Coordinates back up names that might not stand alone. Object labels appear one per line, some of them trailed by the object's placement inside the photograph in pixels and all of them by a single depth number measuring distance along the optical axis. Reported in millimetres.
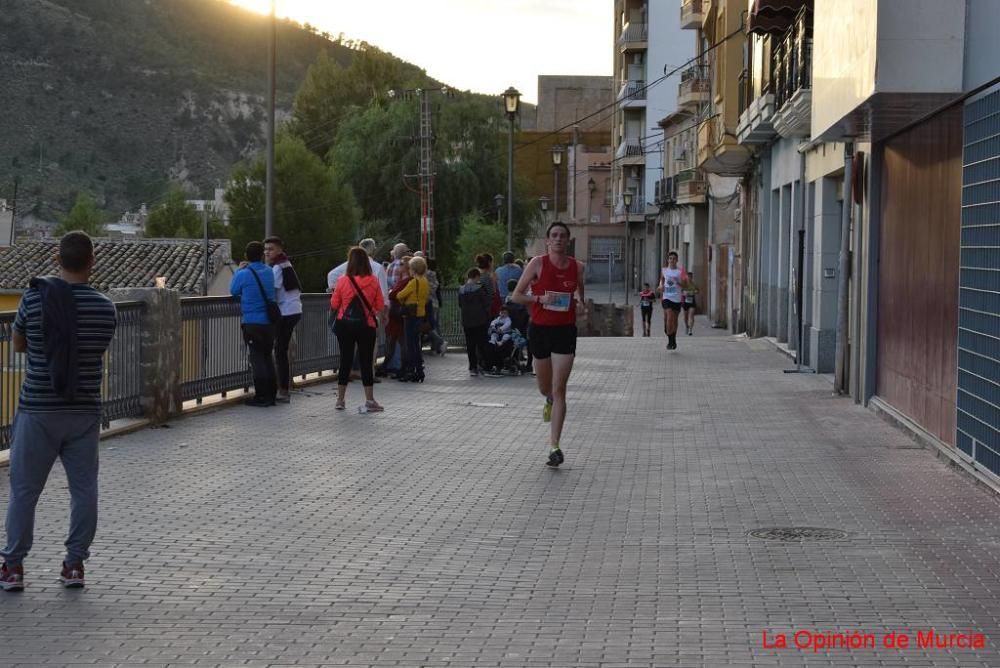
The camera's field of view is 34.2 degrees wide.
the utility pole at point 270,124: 30219
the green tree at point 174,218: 116250
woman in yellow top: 21312
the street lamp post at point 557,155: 58125
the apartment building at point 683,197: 63094
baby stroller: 22906
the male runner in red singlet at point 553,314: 12594
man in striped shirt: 7469
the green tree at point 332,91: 95688
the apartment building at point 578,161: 107688
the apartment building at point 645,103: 88812
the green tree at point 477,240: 68500
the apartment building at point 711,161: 36500
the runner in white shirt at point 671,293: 29344
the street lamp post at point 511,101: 43956
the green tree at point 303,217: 86938
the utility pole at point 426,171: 65688
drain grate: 9023
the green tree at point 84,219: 122125
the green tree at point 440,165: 75000
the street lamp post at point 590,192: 109375
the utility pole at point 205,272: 65181
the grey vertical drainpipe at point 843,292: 18953
